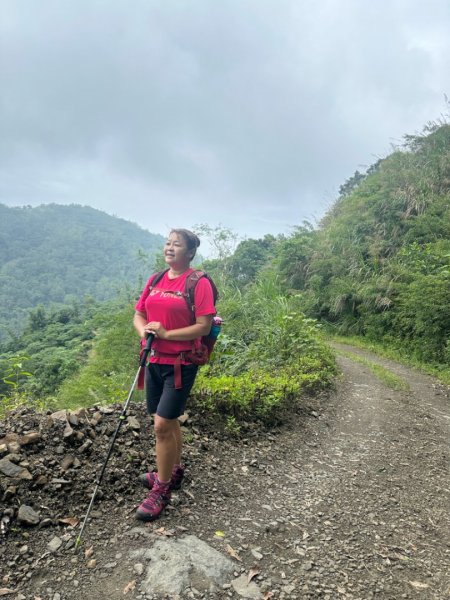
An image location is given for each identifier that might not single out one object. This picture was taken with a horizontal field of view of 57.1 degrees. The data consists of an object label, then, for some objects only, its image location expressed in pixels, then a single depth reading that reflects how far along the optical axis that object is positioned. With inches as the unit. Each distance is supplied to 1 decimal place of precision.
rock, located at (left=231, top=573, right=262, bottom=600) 96.0
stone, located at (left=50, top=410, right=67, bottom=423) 147.4
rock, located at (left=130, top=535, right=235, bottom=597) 95.3
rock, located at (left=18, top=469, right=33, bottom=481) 119.4
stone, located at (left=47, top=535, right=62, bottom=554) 104.7
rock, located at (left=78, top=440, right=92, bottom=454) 137.0
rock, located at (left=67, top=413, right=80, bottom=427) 145.6
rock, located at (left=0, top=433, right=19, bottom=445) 131.6
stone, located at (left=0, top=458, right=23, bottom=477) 119.1
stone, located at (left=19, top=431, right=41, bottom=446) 131.9
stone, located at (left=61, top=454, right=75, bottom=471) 129.3
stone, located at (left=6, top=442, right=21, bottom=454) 127.0
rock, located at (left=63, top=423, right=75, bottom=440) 137.6
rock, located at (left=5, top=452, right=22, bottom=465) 123.4
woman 116.5
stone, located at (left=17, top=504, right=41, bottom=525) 109.6
